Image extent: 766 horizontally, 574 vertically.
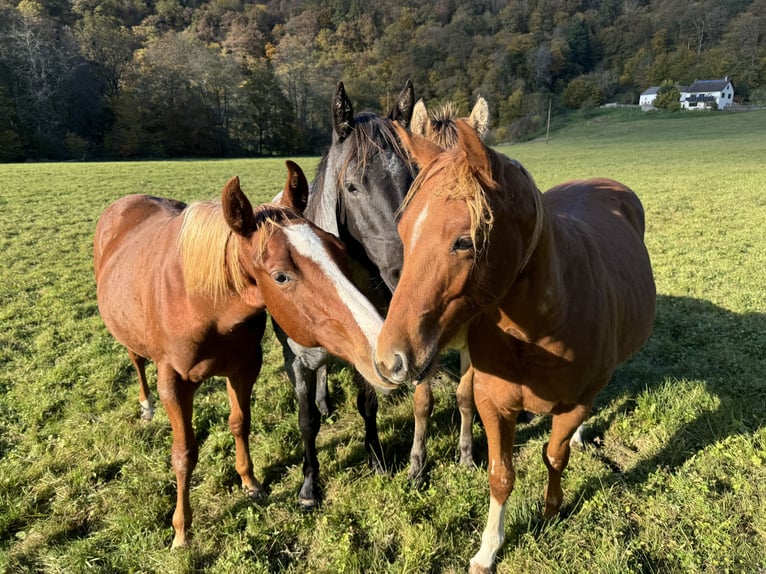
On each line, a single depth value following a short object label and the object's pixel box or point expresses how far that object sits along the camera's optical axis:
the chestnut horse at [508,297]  1.35
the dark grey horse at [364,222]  2.35
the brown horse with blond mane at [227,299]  1.76
